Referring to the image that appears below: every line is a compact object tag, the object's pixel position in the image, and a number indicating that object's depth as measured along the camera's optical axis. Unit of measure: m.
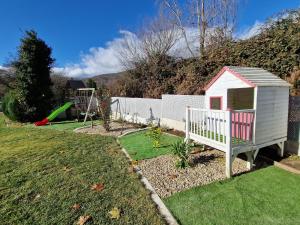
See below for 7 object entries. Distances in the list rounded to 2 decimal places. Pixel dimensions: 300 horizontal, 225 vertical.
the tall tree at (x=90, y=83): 32.26
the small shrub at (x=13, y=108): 13.46
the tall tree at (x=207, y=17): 13.05
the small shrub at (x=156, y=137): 6.45
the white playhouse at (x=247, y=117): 4.29
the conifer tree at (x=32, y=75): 13.73
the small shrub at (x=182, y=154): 4.59
